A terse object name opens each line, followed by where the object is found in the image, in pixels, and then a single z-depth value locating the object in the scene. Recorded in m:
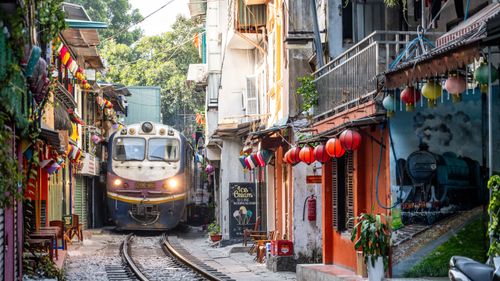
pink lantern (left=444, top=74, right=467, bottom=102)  10.74
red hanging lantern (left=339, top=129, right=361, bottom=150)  14.16
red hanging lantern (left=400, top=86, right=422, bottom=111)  12.31
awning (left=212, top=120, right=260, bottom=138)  28.77
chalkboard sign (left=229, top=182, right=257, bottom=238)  27.78
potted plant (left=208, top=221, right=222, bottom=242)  30.58
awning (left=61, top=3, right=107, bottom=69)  27.52
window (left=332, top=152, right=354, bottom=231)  16.73
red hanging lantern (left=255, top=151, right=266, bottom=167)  23.03
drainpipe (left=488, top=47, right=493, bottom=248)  10.37
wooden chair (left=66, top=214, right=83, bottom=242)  28.84
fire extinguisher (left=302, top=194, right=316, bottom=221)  20.60
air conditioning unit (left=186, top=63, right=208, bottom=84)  39.03
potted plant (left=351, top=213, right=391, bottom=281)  13.47
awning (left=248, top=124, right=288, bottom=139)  20.75
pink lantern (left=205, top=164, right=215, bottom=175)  42.05
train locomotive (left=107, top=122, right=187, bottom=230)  33.22
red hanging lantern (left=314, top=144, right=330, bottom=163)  16.34
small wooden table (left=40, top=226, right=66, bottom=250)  21.38
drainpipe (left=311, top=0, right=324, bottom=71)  18.14
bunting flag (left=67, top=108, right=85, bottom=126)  26.50
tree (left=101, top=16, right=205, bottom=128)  56.91
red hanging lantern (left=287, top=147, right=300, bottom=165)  18.02
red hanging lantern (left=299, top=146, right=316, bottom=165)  16.95
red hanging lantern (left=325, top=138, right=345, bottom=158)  14.75
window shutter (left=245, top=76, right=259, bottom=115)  30.33
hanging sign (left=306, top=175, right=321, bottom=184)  20.09
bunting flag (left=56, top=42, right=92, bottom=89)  21.52
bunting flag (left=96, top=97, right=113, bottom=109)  37.77
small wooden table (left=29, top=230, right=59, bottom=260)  18.58
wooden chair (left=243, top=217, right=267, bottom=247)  26.77
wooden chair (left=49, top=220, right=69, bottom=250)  23.68
